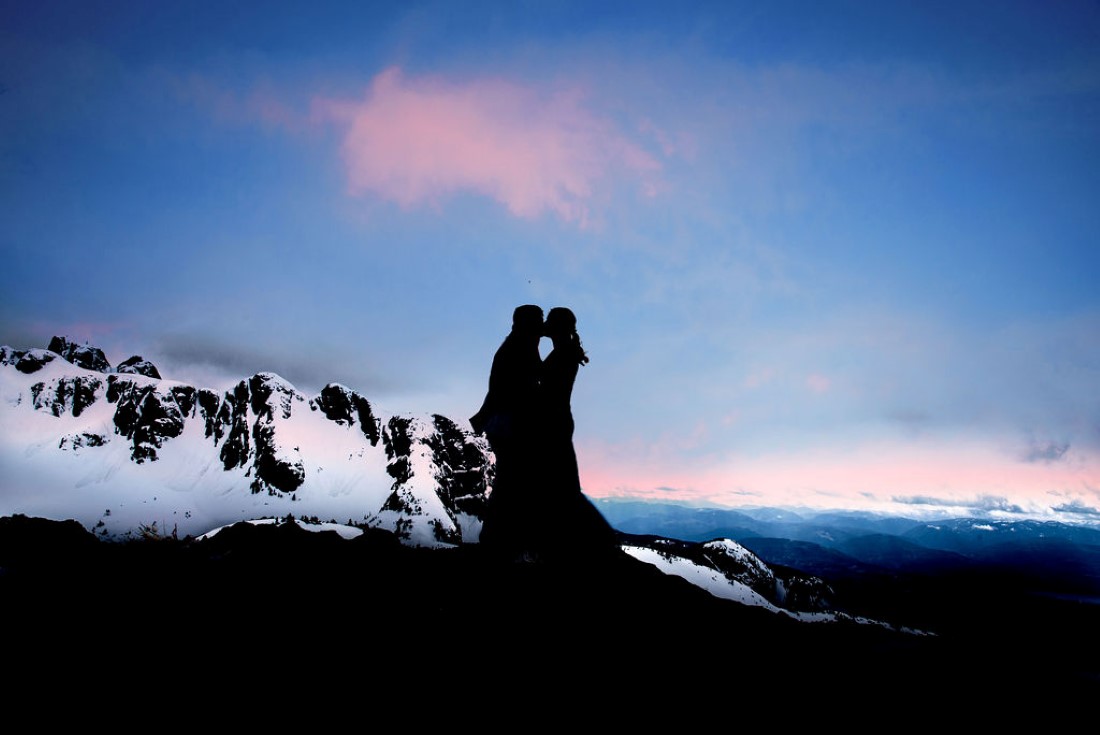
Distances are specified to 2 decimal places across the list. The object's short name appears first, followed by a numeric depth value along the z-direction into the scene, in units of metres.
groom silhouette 7.22
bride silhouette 7.12
